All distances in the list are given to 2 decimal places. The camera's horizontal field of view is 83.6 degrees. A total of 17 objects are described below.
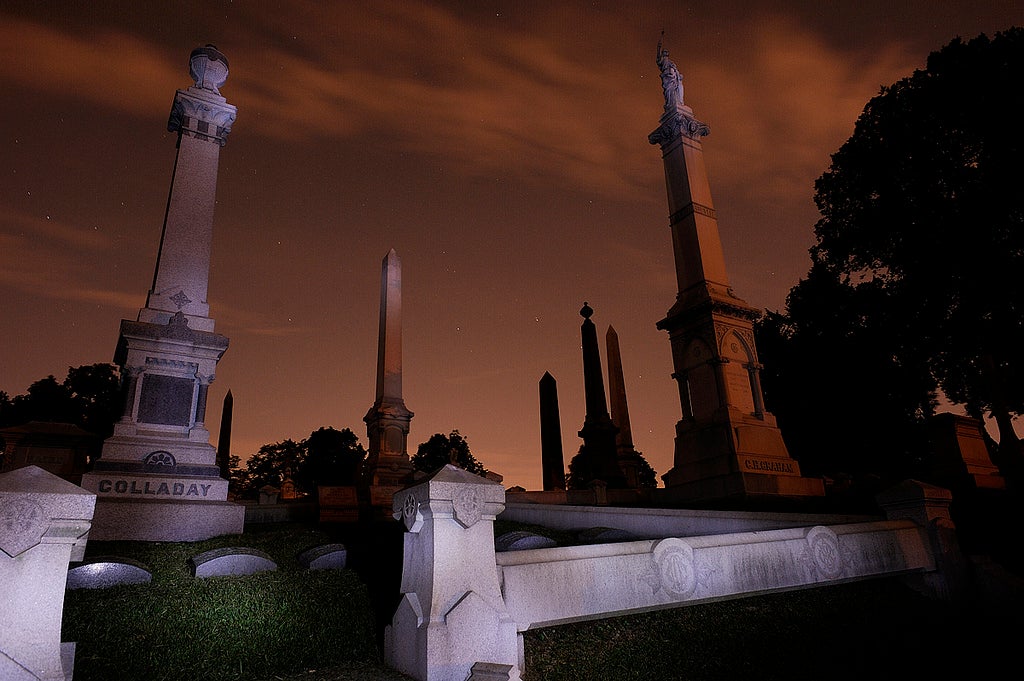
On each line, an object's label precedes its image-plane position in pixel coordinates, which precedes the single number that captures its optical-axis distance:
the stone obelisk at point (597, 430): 23.41
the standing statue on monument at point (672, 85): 19.56
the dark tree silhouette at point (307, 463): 66.81
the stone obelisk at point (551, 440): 27.95
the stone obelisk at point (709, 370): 14.31
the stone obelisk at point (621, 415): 25.78
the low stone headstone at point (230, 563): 6.57
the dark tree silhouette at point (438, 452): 78.50
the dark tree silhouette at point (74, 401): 42.03
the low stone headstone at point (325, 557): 7.07
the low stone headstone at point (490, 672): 4.12
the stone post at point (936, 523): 7.81
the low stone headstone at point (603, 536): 8.55
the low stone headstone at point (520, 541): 7.50
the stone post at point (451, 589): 4.37
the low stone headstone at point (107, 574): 5.95
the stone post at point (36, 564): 3.60
